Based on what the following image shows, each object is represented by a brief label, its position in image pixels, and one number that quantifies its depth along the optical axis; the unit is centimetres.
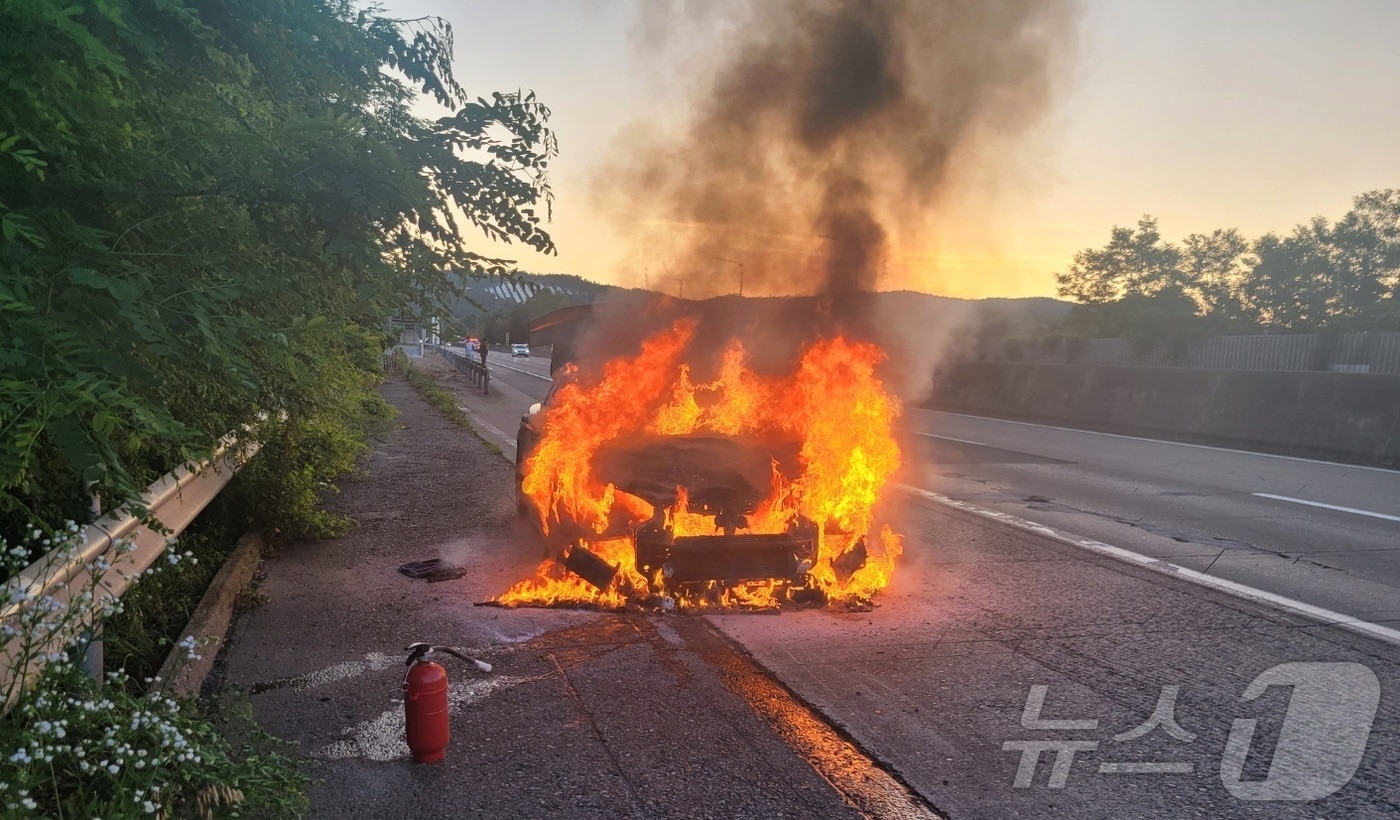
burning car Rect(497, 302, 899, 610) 597
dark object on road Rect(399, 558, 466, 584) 693
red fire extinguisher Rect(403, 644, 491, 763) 376
